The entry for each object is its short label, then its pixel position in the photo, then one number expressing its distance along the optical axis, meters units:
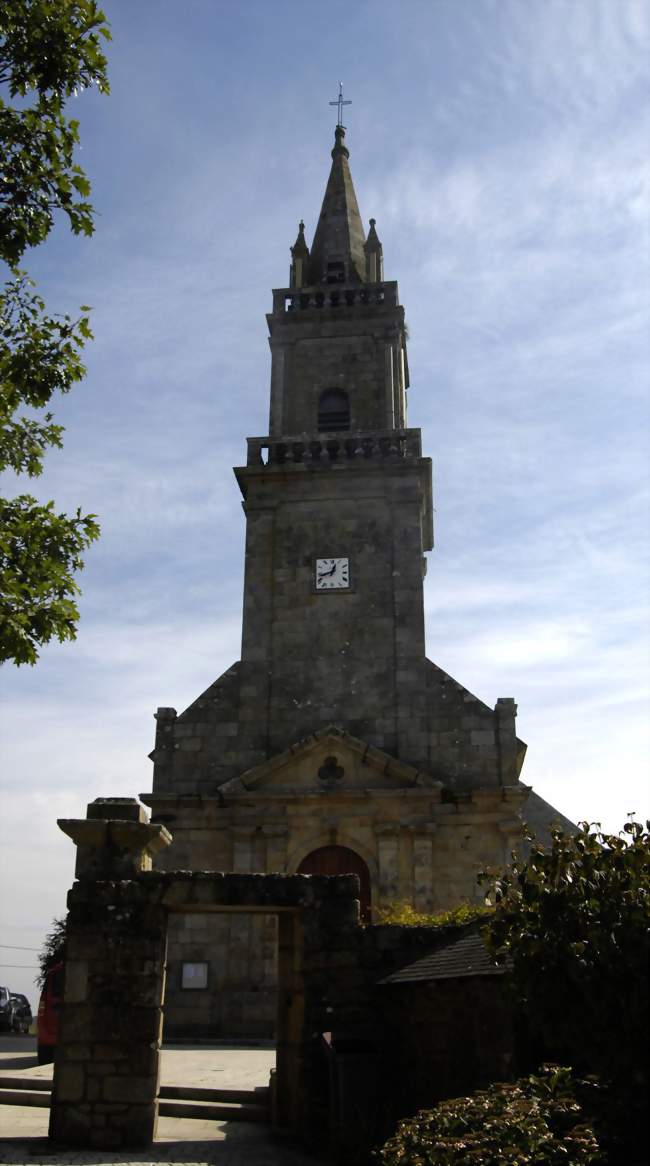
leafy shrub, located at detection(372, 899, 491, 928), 10.60
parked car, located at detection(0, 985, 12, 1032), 24.28
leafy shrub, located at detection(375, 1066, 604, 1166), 6.15
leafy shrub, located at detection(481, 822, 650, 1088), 6.28
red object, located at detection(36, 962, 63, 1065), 13.77
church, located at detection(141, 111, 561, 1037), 18.09
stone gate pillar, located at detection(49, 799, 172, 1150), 9.05
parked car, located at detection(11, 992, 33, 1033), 25.54
